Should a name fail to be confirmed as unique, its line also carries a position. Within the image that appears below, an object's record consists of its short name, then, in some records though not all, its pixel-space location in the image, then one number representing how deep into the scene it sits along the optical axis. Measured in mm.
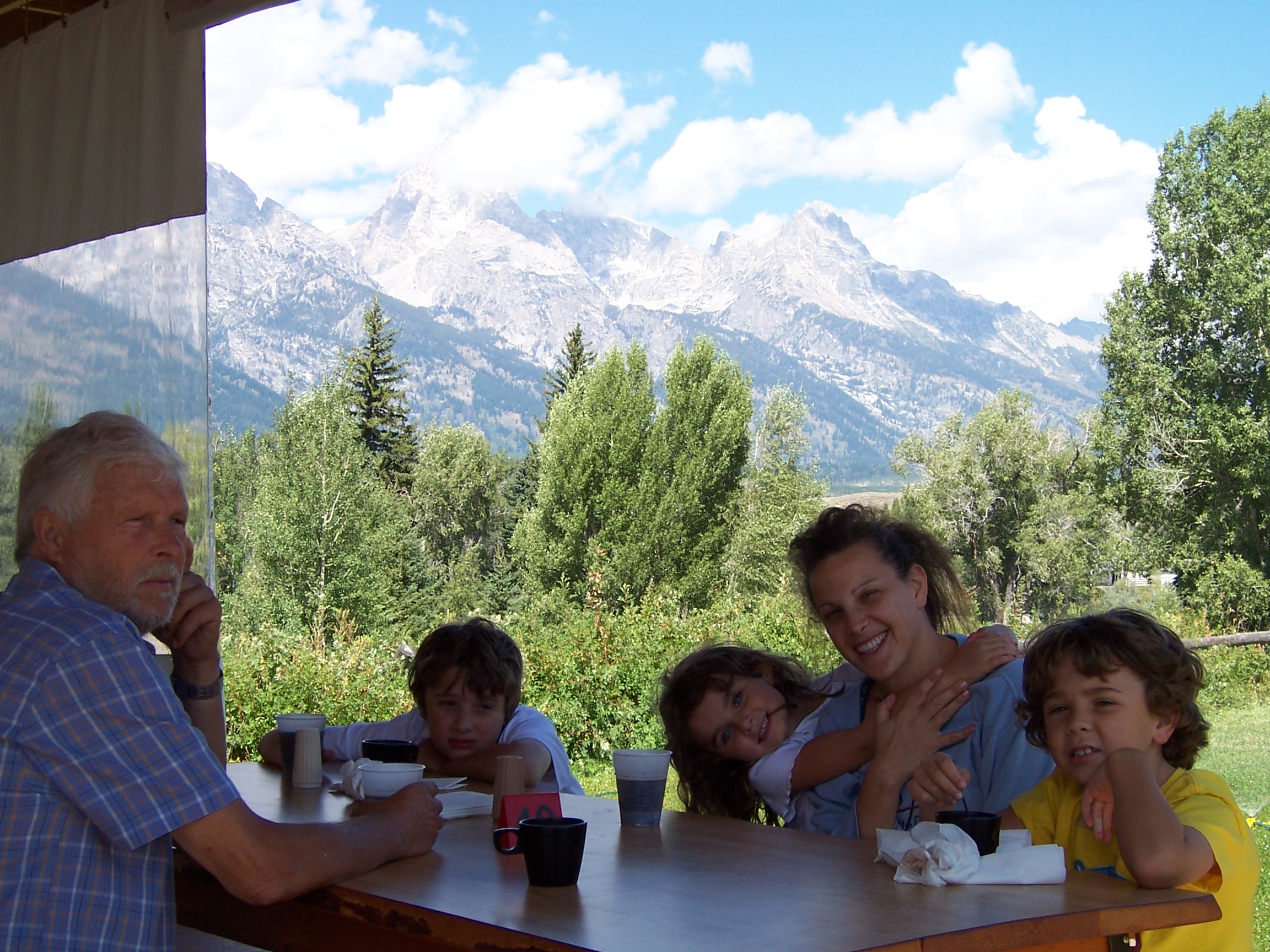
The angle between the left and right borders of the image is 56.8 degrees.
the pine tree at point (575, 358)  35094
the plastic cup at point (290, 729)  2287
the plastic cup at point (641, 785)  1768
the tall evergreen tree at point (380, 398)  31953
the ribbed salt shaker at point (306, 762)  2211
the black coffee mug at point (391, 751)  2088
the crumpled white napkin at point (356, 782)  1977
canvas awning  3109
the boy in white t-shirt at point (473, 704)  2354
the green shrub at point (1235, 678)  9016
